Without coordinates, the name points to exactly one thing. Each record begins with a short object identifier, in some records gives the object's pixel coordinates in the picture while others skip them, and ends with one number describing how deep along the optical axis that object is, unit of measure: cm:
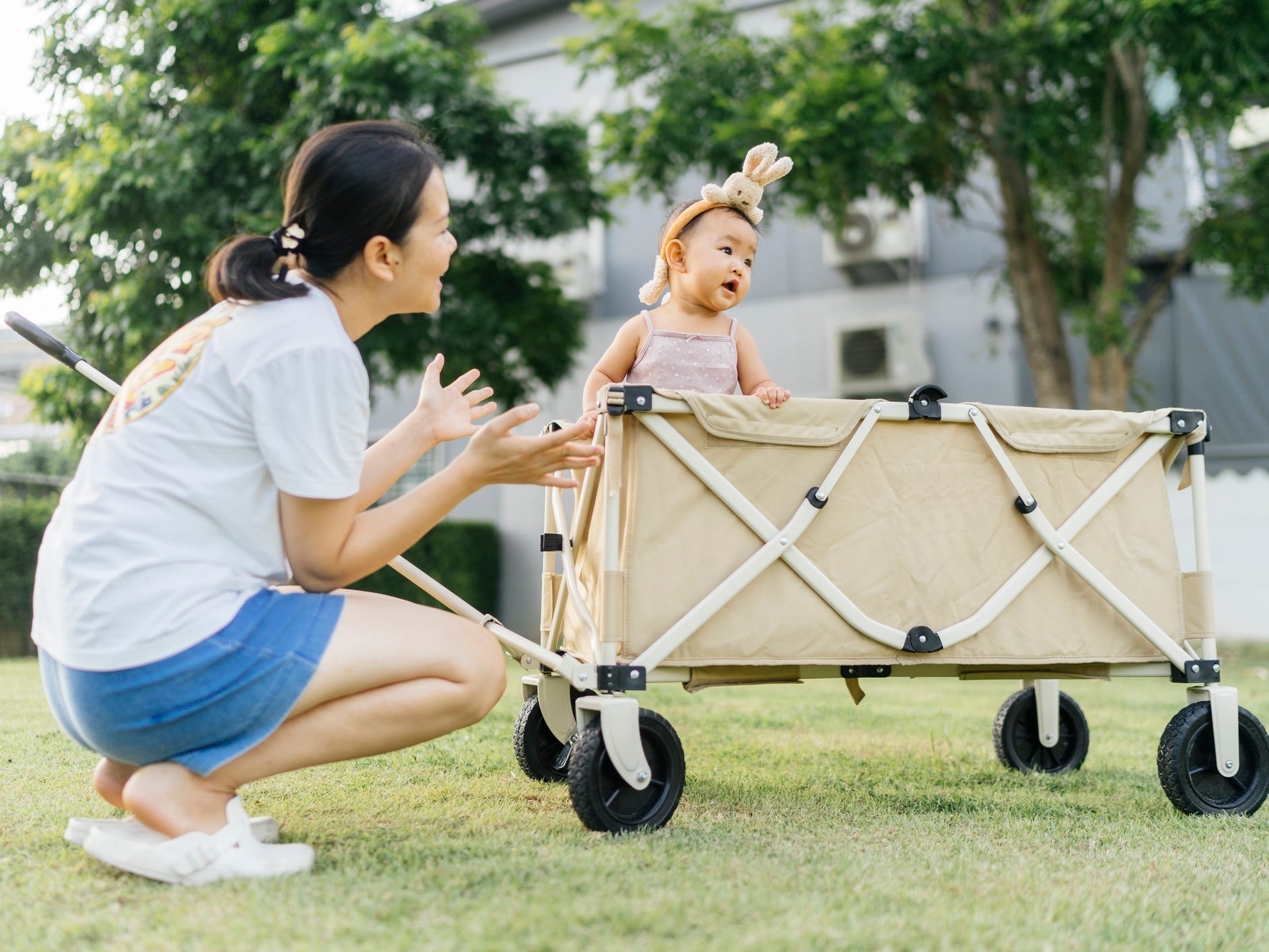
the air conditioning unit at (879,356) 979
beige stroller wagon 208
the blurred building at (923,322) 947
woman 160
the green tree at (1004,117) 677
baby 270
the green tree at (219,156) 735
